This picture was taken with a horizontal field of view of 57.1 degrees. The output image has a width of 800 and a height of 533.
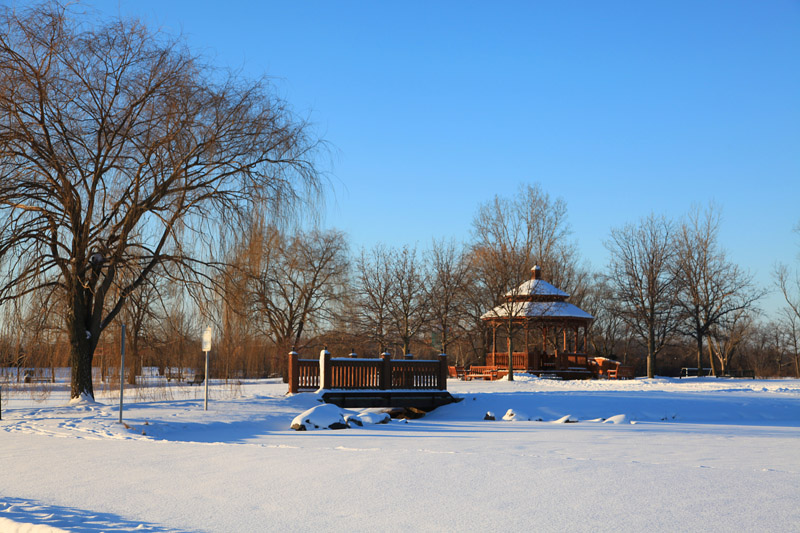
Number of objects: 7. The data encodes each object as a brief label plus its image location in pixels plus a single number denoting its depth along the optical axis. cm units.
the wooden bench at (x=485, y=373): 3669
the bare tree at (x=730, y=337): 4775
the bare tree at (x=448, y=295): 4278
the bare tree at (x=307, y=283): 4234
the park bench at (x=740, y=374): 4410
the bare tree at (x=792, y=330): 4925
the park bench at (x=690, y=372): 4775
